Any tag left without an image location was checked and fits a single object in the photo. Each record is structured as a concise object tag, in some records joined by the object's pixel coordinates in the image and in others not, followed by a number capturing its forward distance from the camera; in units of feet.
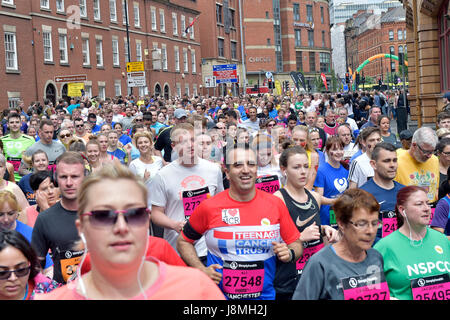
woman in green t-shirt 14.82
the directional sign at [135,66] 84.53
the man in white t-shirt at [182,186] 20.89
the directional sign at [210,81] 106.52
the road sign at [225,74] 103.86
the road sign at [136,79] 82.48
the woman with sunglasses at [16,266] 11.87
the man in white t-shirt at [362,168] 24.89
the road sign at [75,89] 93.66
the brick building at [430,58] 80.89
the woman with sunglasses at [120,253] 7.66
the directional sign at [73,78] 94.12
